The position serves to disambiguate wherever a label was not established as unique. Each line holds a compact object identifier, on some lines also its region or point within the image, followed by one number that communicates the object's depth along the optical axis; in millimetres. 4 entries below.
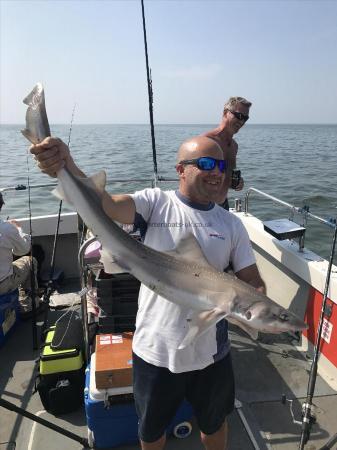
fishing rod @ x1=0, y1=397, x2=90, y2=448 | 2579
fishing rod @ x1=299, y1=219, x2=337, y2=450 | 2883
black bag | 3529
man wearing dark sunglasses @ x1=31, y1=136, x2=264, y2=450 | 2365
